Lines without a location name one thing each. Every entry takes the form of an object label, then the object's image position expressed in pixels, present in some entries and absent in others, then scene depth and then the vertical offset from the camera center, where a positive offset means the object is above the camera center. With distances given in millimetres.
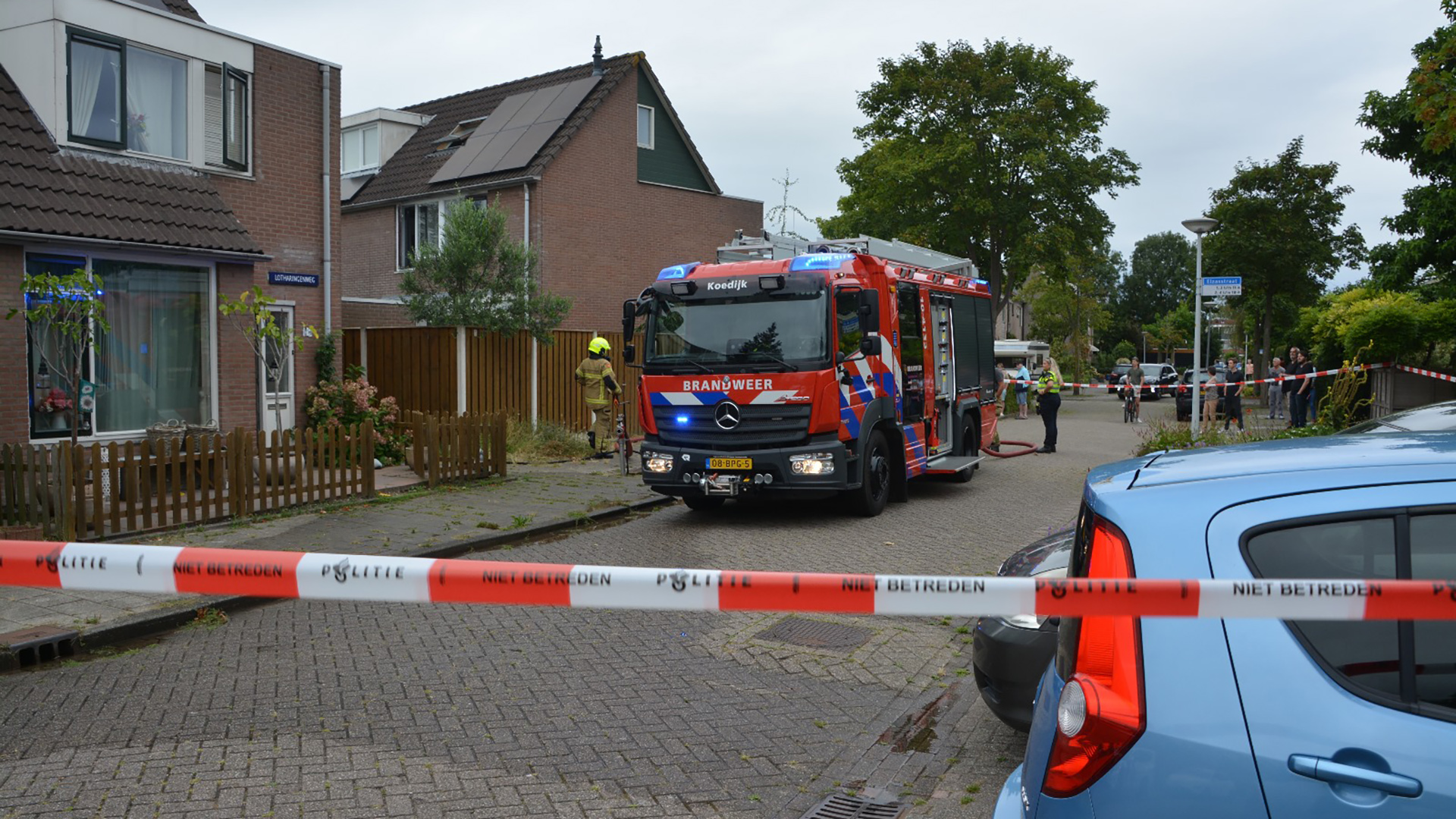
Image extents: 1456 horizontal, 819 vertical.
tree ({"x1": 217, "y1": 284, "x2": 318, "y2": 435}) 13570 +619
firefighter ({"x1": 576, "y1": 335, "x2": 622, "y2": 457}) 17594 -81
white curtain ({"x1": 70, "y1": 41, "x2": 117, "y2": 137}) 13039 +3596
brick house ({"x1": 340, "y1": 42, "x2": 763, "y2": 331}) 23906 +4477
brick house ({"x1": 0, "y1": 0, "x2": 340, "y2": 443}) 12227 +2321
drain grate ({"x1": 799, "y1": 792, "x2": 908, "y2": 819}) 4285 -1716
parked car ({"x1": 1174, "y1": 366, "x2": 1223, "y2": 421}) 28984 -767
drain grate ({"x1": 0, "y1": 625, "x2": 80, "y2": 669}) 6098 -1517
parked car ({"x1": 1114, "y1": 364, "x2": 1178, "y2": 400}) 45062 -97
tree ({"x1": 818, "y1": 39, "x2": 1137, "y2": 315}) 31719 +6464
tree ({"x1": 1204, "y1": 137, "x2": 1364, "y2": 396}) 35719 +4830
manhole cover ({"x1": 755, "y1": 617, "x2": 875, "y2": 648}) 6727 -1626
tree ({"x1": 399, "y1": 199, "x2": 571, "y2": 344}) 17594 +1652
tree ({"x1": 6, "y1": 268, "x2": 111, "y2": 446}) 10773 +694
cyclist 29578 -165
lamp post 17938 +1338
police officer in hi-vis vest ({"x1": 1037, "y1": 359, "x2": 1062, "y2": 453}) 19578 -427
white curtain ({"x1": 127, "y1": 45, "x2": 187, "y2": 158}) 13742 +3526
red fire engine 10844 -25
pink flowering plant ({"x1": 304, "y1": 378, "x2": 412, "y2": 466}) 15655 -487
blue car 2178 -639
